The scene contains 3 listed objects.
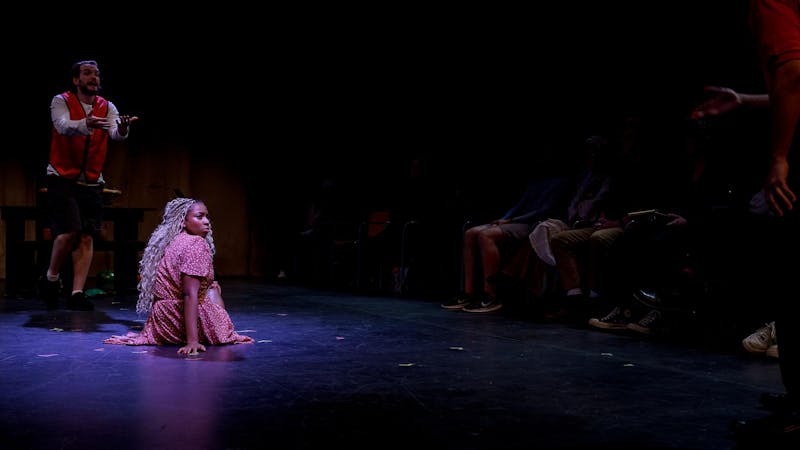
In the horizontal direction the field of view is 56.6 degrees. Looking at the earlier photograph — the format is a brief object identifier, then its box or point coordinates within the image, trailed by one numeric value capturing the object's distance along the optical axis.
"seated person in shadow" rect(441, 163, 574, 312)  5.04
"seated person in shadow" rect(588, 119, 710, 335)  3.74
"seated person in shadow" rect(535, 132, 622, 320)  4.30
